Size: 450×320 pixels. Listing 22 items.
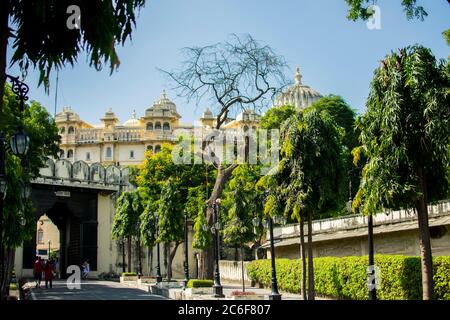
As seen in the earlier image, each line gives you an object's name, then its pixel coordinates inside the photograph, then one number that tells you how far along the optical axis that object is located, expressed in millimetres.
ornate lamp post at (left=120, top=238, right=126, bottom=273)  46719
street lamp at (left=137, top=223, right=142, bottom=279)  41525
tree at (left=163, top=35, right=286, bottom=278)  28562
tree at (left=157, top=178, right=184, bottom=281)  38594
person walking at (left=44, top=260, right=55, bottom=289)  33791
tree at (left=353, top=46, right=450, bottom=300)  14516
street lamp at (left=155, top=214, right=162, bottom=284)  35506
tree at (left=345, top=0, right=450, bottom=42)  12250
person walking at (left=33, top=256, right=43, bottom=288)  34312
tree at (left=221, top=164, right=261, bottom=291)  41219
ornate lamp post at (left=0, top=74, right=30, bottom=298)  10016
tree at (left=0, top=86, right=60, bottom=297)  19078
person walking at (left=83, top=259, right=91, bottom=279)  46238
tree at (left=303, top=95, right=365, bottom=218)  53250
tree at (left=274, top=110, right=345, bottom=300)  20375
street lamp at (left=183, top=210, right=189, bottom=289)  31912
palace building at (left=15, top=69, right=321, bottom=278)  46906
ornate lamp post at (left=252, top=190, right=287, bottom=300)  20244
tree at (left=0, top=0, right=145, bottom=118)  7641
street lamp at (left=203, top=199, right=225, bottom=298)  24578
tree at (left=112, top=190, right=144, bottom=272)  45500
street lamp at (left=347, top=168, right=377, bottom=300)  16103
